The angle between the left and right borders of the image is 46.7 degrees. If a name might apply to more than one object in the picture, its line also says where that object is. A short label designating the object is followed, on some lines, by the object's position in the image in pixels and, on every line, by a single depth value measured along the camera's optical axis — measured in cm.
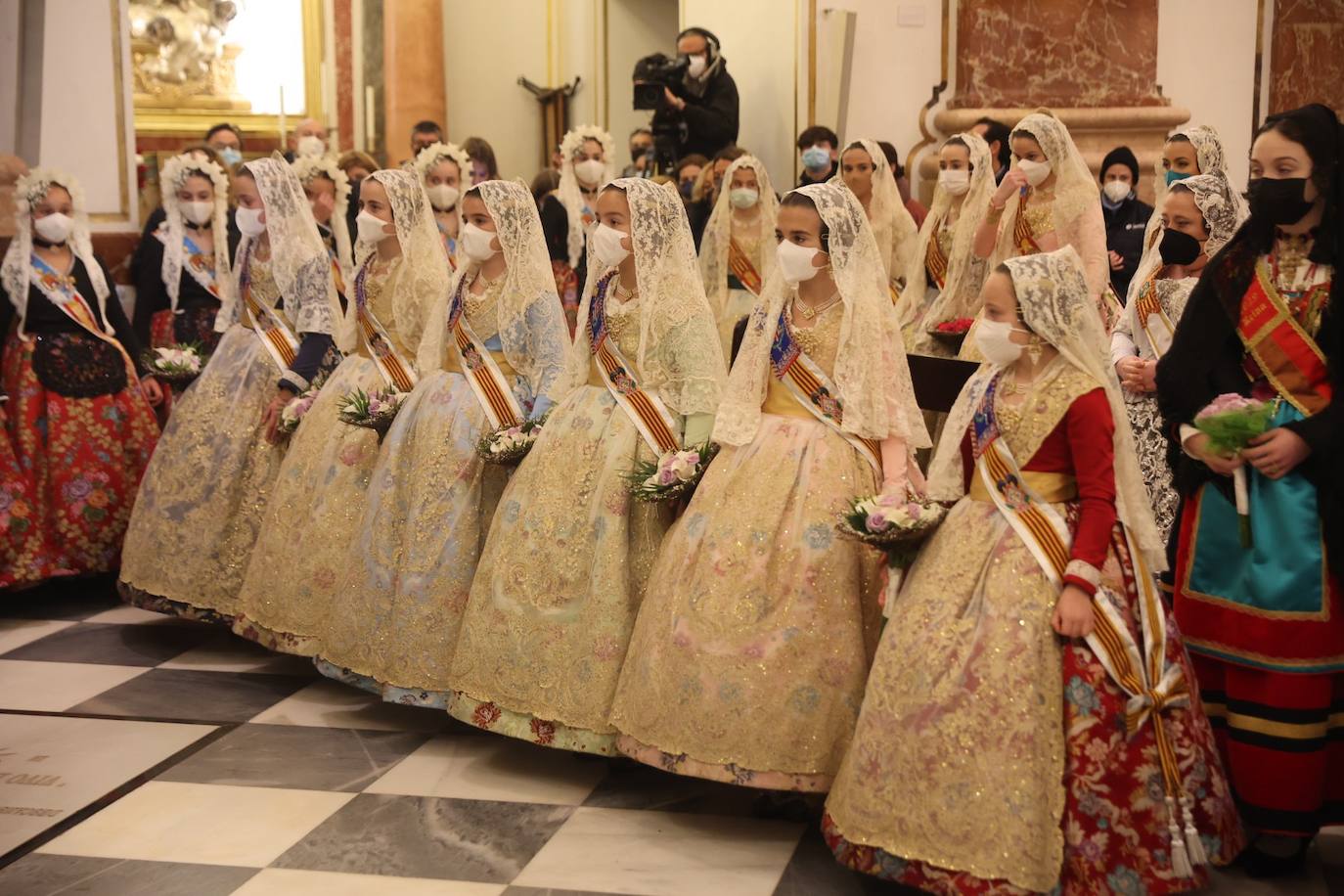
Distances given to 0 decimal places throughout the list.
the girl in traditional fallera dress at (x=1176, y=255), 456
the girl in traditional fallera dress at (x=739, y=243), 707
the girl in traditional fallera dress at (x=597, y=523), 420
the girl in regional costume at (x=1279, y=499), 347
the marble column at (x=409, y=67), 1223
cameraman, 900
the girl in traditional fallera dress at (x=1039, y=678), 319
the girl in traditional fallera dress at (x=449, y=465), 465
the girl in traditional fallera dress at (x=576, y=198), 808
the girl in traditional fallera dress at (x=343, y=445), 515
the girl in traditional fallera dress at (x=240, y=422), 567
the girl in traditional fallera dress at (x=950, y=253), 568
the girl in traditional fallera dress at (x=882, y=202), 672
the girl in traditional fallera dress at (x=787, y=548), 372
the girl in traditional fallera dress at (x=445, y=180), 648
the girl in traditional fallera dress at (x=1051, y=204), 531
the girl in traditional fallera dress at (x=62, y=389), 638
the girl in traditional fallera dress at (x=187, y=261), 660
